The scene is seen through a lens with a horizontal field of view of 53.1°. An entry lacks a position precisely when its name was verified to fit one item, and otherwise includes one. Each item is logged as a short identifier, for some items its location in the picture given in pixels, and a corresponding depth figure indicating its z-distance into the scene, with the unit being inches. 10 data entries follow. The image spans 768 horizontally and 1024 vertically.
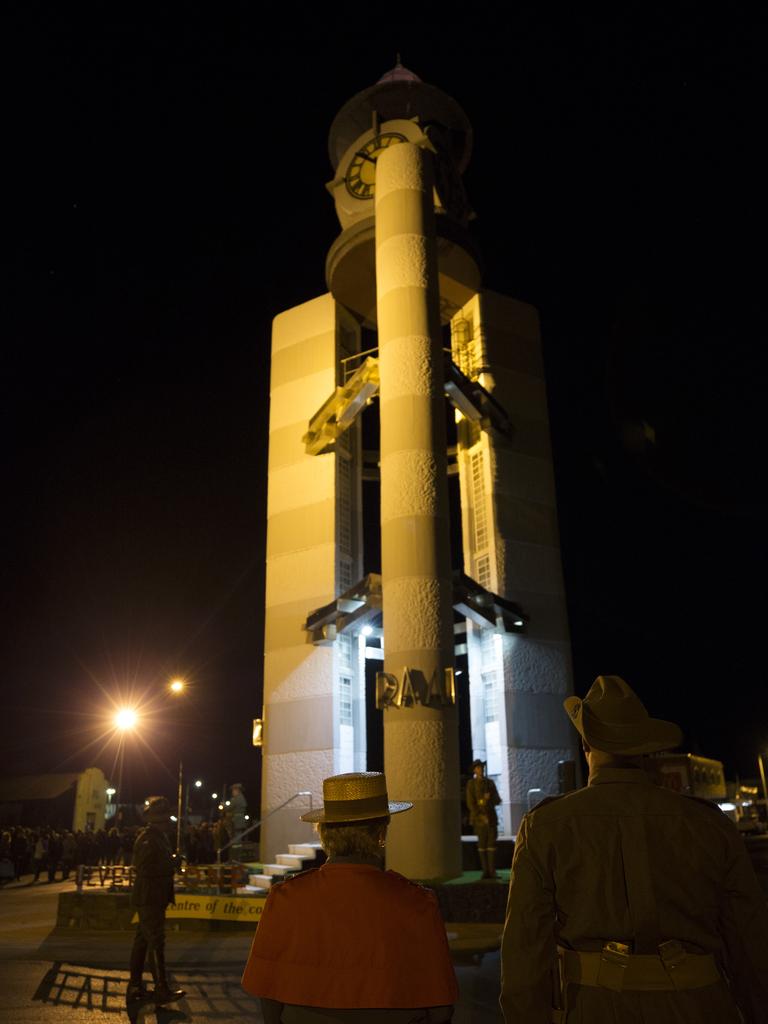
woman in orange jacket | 96.0
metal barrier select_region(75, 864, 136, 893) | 575.2
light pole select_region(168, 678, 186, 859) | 799.7
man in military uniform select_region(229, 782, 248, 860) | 819.4
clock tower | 616.1
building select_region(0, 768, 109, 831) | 1705.2
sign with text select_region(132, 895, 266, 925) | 488.1
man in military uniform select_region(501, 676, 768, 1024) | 99.0
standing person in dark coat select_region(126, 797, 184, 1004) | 327.6
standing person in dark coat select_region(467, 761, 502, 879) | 560.1
